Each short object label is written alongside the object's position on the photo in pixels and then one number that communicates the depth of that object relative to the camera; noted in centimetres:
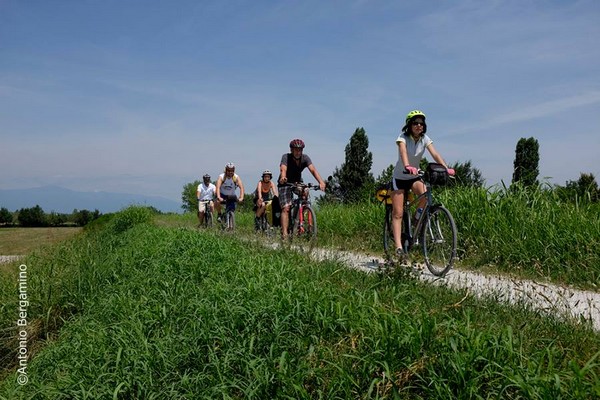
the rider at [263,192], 1178
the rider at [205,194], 1491
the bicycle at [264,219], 1173
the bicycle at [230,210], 1318
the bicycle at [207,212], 1501
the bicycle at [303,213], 834
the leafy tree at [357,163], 3059
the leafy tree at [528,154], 2789
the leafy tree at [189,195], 5438
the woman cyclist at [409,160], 599
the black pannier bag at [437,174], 569
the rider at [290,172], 845
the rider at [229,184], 1313
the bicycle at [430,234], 565
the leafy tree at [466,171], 2300
